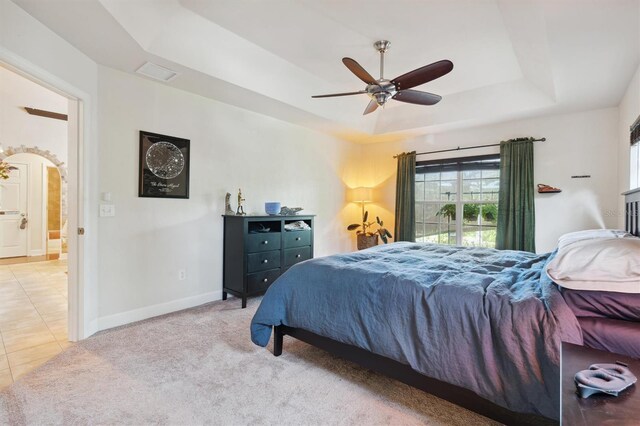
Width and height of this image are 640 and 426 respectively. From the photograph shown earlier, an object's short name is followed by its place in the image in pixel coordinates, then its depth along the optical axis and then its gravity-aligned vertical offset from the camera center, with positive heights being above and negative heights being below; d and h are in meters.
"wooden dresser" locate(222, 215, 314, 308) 3.53 -0.52
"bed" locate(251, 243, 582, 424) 1.35 -0.60
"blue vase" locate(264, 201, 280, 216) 3.98 +0.02
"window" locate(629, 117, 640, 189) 2.56 +0.51
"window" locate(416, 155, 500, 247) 4.62 +0.18
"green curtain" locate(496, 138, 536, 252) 4.12 +0.20
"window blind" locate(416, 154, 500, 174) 4.58 +0.75
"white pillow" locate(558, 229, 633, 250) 2.06 -0.14
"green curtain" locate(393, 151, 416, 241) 5.21 +0.20
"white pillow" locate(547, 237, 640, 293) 1.31 -0.24
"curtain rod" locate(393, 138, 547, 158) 4.17 +0.99
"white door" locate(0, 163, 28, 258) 6.45 -0.15
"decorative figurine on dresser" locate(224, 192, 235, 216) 3.83 +0.03
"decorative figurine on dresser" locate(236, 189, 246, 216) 3.79 +0.01
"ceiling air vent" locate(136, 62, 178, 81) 2.86 +1.31
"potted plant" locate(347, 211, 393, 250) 5.39 -0.40
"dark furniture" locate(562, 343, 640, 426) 0.69 -0.46
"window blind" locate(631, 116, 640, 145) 2.48 +0.69
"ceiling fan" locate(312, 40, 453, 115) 2.43 +1.10
